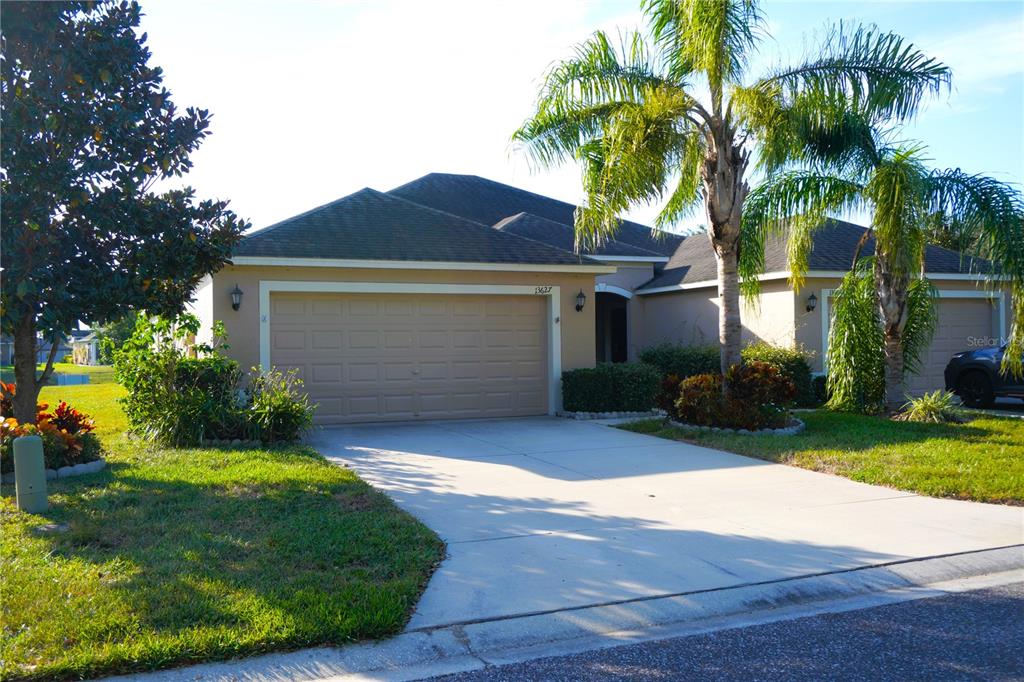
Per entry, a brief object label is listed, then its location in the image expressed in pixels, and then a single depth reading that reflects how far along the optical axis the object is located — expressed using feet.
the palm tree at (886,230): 38.75
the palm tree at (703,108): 39.68
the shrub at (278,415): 36.99
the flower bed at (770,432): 40.16
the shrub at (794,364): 53.01
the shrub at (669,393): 44.09
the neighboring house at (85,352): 192.24
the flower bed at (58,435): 28.35
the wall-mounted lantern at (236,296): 42.19
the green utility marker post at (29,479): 24.47
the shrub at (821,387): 55.42
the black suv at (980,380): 49.42
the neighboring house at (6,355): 159.40
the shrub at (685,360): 56.13
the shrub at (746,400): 40.78
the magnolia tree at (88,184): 25.26
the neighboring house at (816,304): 56.54
